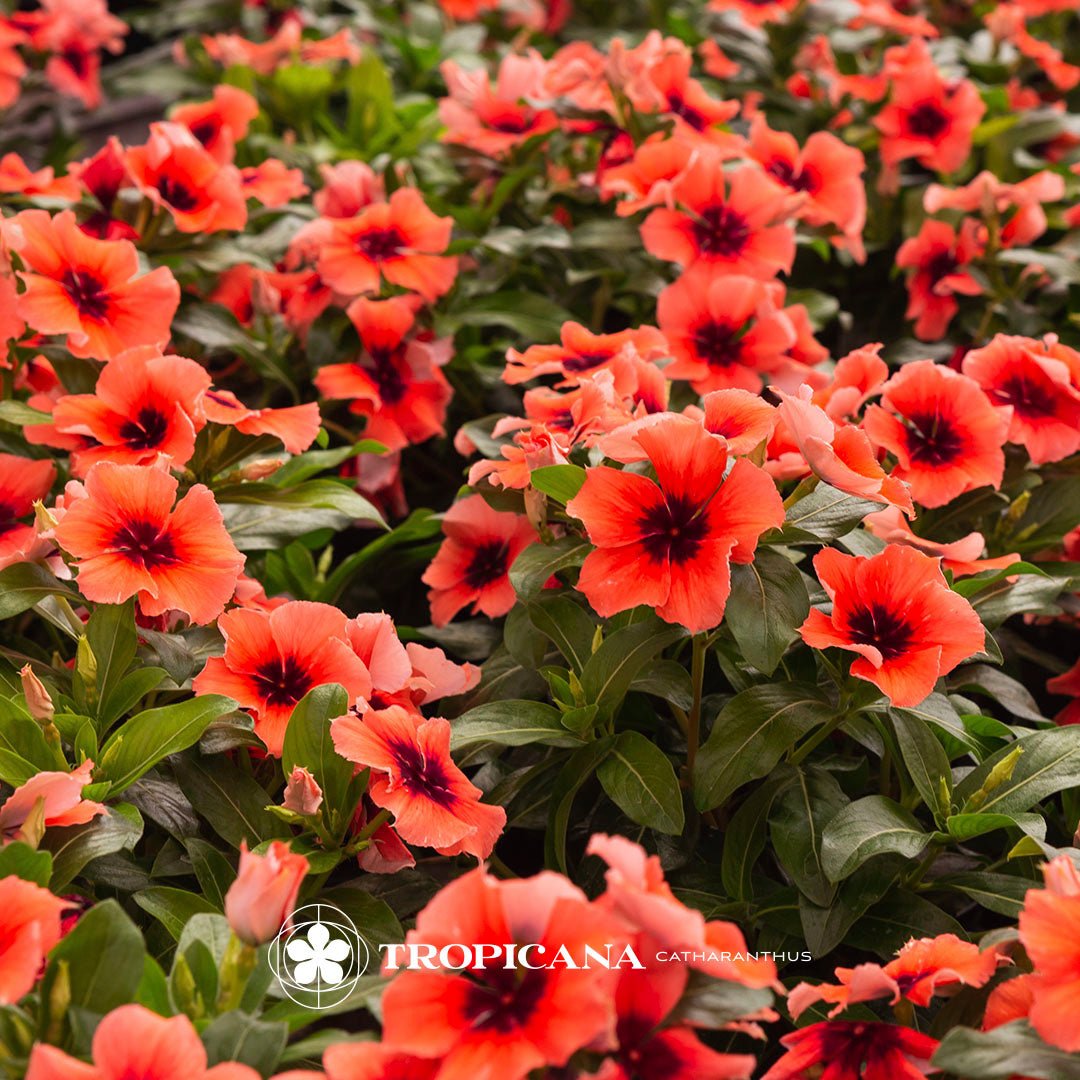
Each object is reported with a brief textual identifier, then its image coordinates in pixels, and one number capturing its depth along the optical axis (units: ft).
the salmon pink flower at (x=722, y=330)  2.49
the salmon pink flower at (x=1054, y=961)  1.82
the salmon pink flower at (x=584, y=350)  2.39
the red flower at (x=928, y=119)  2.93
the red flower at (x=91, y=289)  2.38
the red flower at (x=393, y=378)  2.56
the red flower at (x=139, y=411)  2.24
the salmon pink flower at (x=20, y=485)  2.30
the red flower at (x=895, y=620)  2.02
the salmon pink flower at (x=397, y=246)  2.61
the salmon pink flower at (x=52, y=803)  1.96
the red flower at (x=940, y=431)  2.28
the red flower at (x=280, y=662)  2.09
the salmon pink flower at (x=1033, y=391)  2.35
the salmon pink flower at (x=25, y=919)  1.81
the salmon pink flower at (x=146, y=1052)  1.76
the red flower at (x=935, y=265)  2.82
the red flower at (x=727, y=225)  2.57
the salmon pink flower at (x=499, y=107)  2.87
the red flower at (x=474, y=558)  2.33
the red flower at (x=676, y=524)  2.02
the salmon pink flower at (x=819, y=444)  2.03
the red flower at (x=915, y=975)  1.90
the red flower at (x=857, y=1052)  1.93
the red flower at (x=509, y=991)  1.77
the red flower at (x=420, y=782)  2.01
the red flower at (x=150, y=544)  2.09
